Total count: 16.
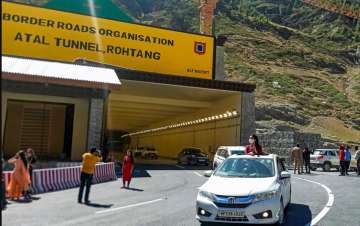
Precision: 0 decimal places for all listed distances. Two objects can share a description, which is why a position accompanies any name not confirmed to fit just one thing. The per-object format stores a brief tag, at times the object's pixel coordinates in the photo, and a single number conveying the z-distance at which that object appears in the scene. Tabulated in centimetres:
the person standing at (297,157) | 2772
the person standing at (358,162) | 2661
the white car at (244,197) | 897
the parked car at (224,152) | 2288
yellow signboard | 3616
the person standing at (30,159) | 1512
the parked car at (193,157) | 3556
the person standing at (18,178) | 1371
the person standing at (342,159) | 2669
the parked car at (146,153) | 4662
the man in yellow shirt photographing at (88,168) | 1376
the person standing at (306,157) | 2875
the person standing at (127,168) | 1838
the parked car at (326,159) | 3225
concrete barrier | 1591
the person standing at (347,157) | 2698
